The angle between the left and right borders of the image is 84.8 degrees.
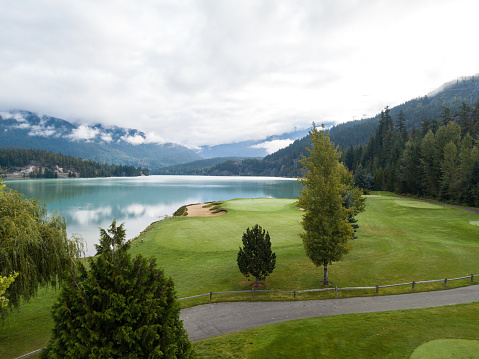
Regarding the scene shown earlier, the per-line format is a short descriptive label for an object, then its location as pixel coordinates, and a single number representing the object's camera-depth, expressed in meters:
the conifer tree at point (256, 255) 18.17
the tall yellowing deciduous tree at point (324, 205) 18.06
